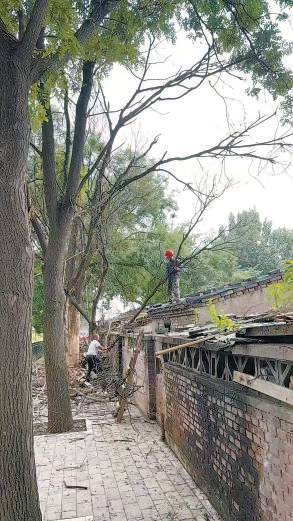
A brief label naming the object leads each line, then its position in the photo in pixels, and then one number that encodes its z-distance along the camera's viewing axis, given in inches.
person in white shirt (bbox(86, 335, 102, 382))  587.1
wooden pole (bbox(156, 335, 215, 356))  198.5
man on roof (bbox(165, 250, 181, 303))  573.6
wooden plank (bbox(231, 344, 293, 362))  133.8
